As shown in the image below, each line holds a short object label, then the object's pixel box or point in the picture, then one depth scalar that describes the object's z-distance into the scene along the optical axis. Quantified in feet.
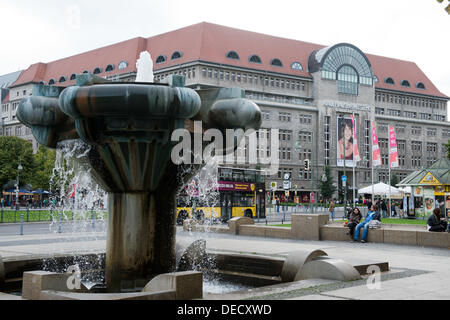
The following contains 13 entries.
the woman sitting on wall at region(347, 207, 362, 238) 64.59
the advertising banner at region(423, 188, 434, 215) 109.60
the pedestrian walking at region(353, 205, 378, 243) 63.46
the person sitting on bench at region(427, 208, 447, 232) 57.98
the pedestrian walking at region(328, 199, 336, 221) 125.51
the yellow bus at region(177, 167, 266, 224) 109.40
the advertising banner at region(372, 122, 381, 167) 129.33
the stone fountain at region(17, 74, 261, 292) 26.30
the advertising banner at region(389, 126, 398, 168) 126.66
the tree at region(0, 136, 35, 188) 244.87
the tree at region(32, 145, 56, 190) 240.12
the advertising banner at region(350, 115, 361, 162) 145.79
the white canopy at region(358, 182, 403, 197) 136.26
